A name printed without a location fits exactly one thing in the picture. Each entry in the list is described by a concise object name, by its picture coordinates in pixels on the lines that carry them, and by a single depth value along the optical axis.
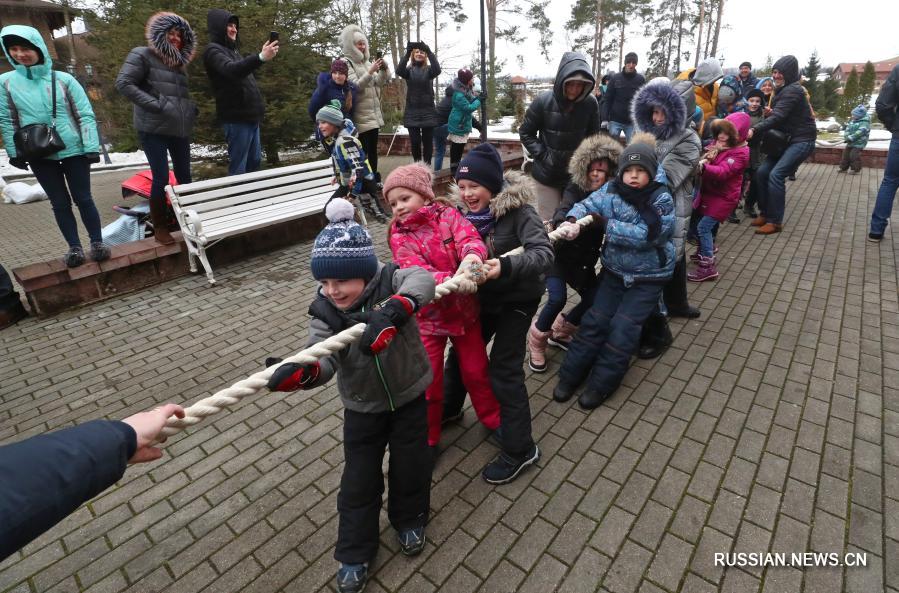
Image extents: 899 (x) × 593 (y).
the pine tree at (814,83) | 23.41
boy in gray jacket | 1.82
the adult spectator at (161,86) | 4.70
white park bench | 5.33
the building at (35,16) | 25.27
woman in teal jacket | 4.07
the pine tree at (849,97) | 21.06
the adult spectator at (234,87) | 5.40
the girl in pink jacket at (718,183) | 5.19
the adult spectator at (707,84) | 6.48
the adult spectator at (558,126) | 4.31
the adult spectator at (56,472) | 1.01
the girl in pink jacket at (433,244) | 2.43
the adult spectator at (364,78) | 6.94
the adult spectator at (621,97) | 9.36
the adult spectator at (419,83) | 7.65
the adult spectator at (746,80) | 8.98
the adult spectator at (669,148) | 3.80
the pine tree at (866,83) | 21.16
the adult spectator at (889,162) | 5.78
